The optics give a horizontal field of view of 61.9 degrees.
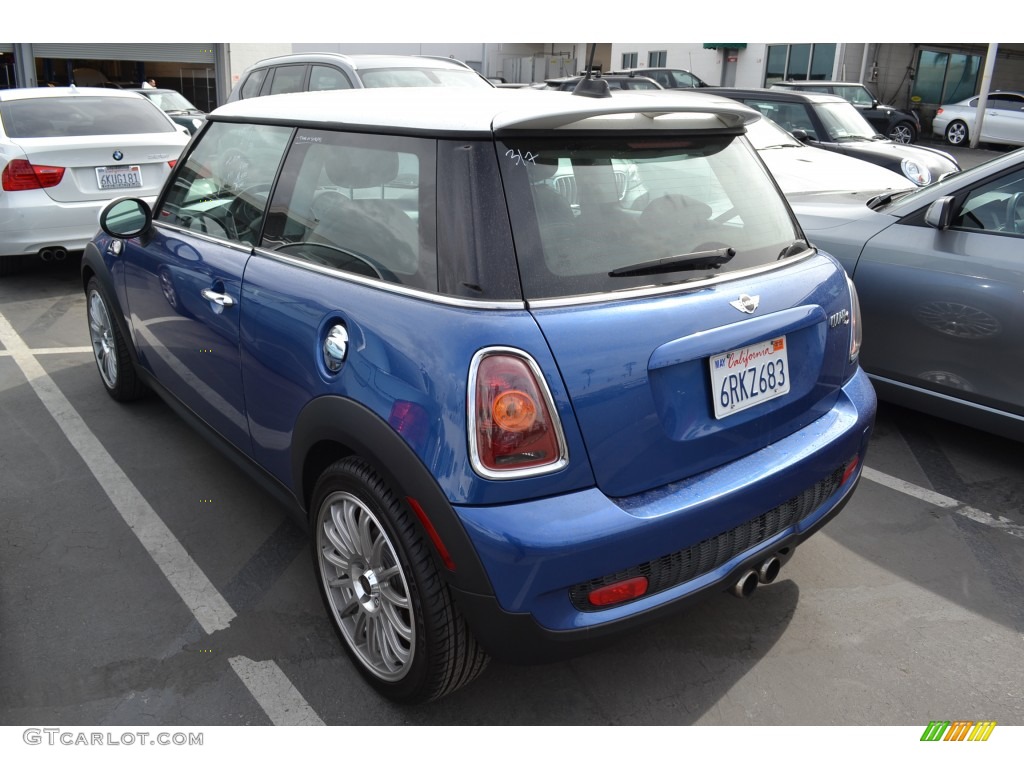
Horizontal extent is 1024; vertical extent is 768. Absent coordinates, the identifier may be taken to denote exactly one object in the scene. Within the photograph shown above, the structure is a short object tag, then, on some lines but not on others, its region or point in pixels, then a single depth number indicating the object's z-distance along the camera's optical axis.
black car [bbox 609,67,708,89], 19.83
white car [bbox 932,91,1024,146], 21.33
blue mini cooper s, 2.03
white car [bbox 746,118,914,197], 7.50
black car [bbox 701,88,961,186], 9.41
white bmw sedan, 6.59
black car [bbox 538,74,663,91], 14.90
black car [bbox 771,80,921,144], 15.91
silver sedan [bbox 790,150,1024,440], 3.73
